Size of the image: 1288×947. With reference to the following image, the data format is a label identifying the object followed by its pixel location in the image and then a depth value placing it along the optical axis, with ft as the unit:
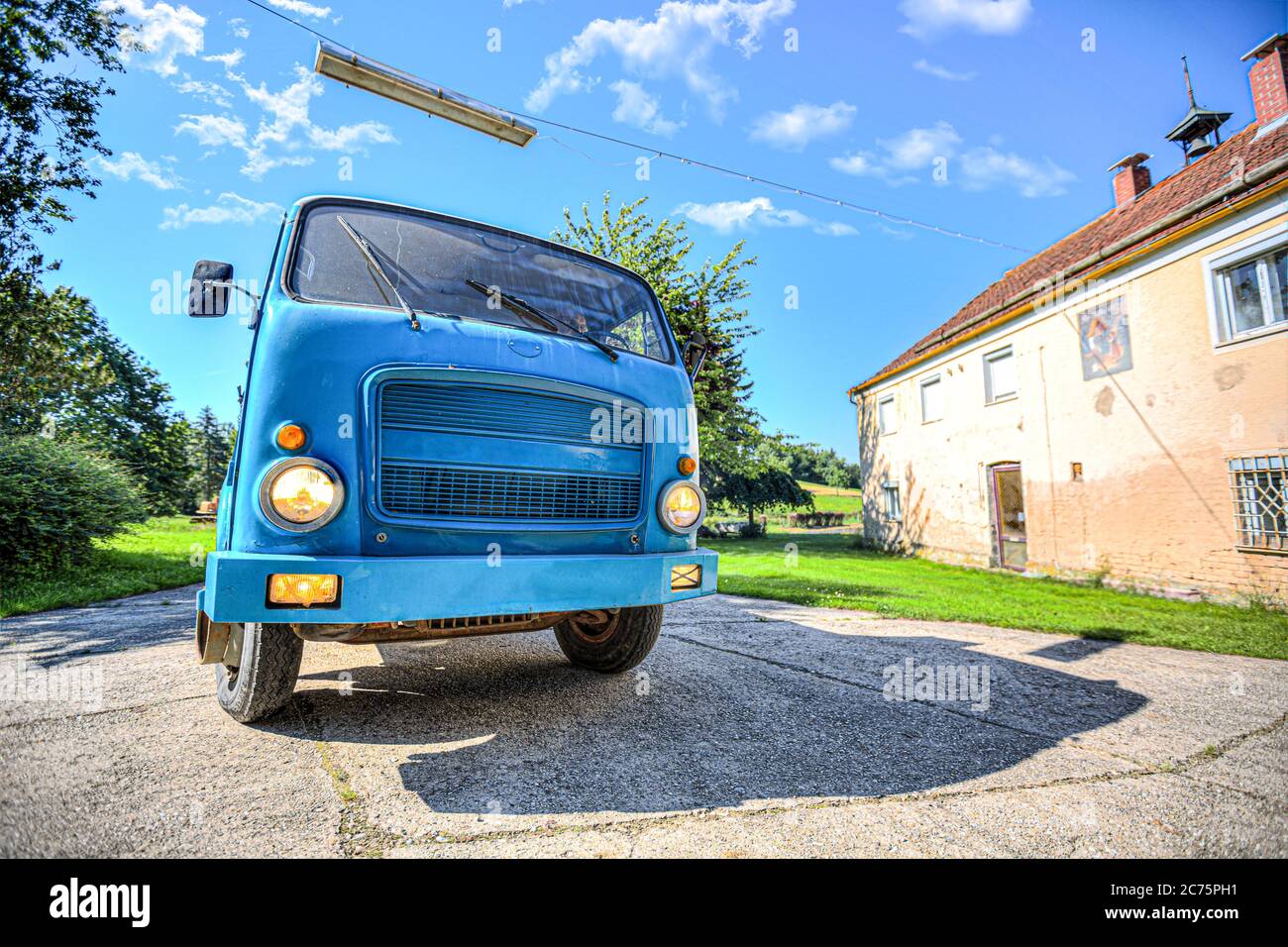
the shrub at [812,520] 128.06
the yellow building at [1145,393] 25.61
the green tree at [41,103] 29.53
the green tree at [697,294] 55.47
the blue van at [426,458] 6.51
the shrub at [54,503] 26.94
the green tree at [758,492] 114.73
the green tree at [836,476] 237.25
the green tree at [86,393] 36.22
